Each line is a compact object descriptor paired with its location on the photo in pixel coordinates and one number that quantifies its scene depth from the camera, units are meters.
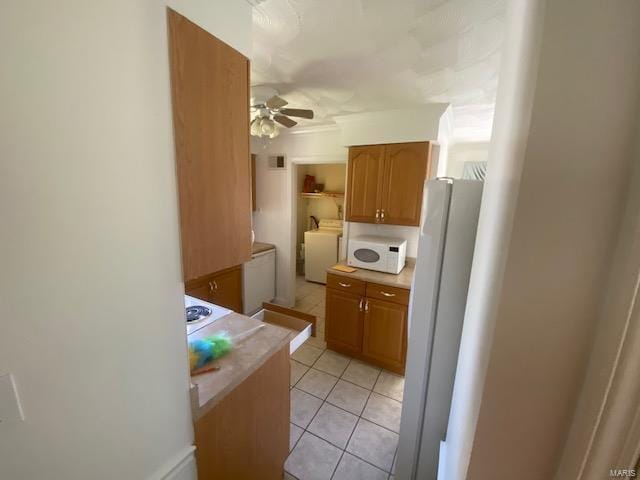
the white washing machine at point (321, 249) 4.28
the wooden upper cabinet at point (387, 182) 2.31
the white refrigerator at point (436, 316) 1.06
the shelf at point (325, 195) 4.57
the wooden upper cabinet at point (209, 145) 0.71
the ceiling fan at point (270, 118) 1.89
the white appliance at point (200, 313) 1.41
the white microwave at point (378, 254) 2.36
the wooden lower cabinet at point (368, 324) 2.22
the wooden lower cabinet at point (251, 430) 0.94
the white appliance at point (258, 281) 3.11
